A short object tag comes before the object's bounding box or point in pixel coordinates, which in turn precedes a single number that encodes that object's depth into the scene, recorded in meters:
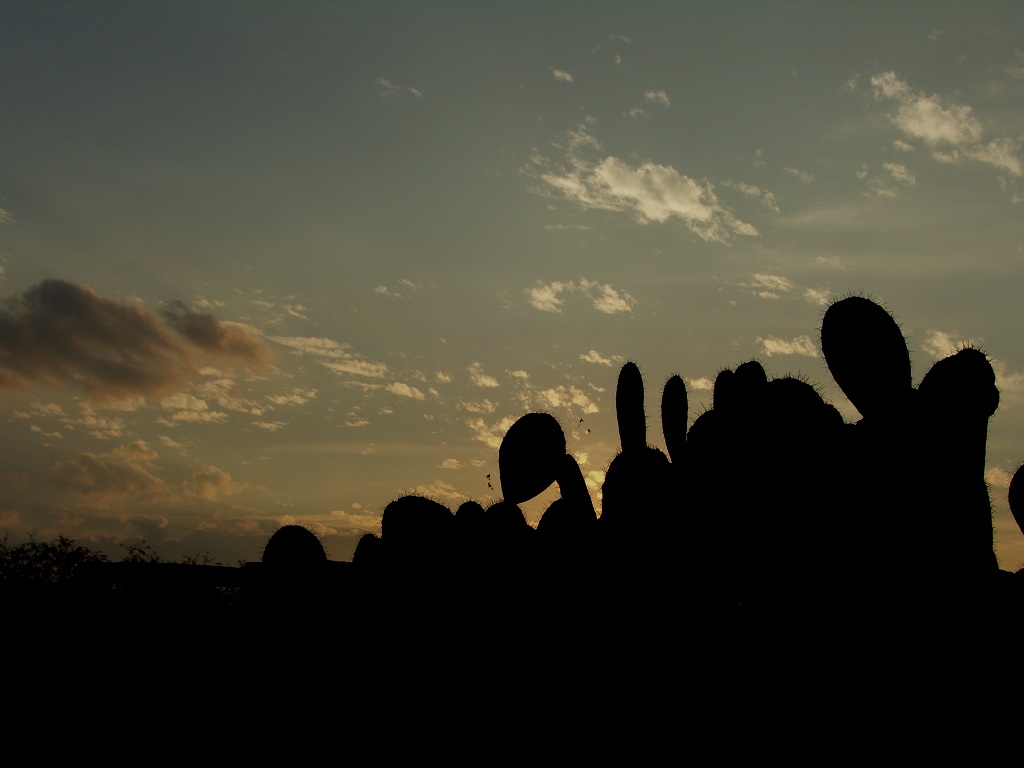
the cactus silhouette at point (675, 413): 4.61
